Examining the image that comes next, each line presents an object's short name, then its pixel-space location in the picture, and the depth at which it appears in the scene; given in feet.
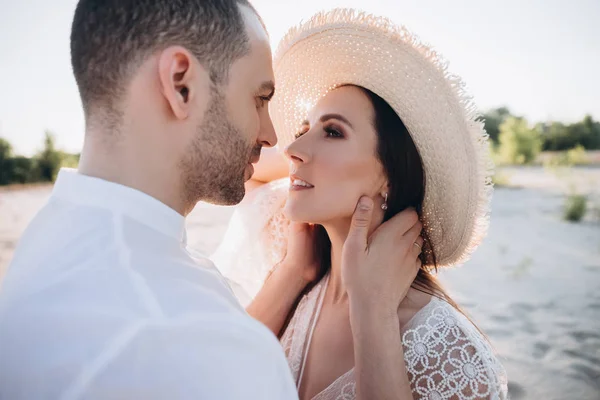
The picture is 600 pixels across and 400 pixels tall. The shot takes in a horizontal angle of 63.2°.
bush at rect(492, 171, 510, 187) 46.88
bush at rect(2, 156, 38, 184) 55.01
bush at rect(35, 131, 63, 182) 57.41
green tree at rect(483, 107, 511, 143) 80.82
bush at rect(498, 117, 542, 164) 59.06
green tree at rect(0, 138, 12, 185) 54.65
